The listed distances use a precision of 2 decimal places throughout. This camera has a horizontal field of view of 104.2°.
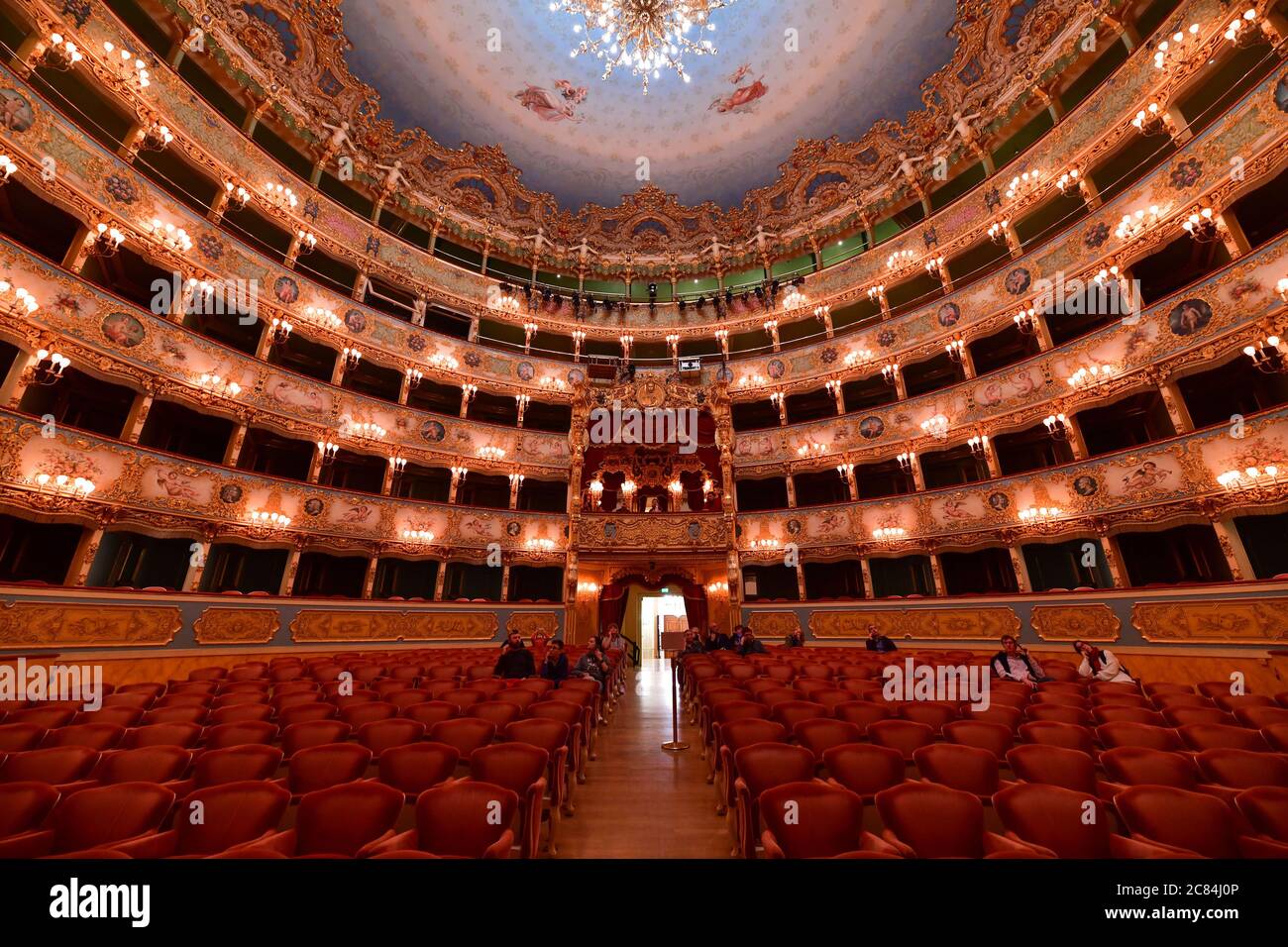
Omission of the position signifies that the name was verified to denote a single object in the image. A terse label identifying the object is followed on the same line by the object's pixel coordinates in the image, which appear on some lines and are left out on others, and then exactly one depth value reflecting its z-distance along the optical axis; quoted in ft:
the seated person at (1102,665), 25.29
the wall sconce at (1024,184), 50.70
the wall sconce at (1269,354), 31.45
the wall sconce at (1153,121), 41.14
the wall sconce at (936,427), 51.31
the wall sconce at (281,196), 51.57
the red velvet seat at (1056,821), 9.12
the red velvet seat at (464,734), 15.26
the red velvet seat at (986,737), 14.43
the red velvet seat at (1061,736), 14.02
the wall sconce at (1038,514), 42.01
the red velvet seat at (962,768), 12.24
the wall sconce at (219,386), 41.88
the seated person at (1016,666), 25.02
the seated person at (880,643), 39.91
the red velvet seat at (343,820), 9.30
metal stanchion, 22.02
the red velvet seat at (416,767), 12.74
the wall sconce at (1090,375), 40.70
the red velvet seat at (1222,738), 13.37
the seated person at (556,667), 26.45
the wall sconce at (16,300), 31.17
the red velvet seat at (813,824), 9.38
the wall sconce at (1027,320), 47.84
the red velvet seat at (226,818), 8.89
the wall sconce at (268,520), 42.88
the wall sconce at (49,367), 32.99
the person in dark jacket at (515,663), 26.18
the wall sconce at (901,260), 61.10
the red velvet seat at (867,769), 12.48
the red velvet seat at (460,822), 9.55
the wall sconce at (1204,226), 35.76
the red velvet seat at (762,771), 11.93
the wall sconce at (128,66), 39.73
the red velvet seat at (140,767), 11.60
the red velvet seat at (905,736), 14.87
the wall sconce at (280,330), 49.37
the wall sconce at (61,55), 36.76
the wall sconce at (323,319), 52.11
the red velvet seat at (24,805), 8.66
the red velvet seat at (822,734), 15.06
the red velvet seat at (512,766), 12.61
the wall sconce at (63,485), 31.60
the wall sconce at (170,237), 40.52
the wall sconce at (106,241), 37.34
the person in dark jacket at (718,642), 42.63
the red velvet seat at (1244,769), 11.38
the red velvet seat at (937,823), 9.31
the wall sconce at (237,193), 47.83
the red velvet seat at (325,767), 12.14
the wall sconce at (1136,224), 39.68
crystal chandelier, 55.42
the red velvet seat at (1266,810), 8.89
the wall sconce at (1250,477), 30.71
